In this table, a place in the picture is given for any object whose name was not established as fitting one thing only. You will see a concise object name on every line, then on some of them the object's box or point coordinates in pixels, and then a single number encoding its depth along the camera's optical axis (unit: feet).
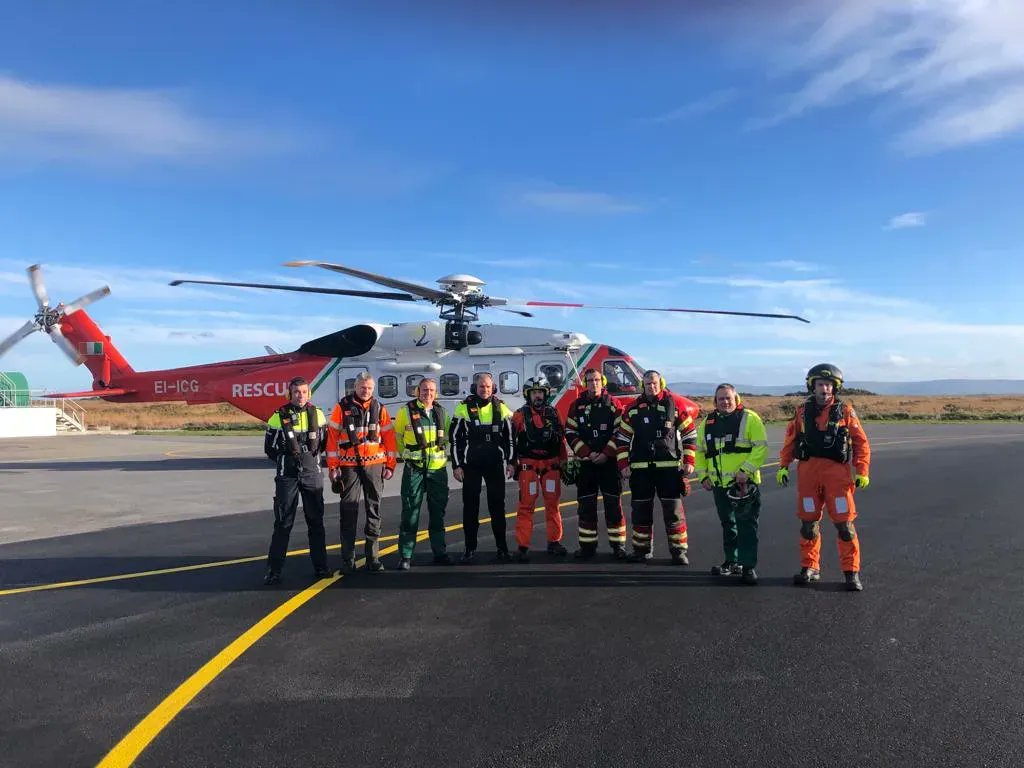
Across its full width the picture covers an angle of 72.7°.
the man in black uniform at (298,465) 22.77
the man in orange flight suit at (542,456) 25.85
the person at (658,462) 24.13
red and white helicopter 51.90
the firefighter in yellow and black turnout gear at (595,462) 25.17
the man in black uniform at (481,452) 25.14
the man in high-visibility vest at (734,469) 21.76
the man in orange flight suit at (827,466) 20.86
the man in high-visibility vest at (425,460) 24.38
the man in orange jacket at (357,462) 23.52
